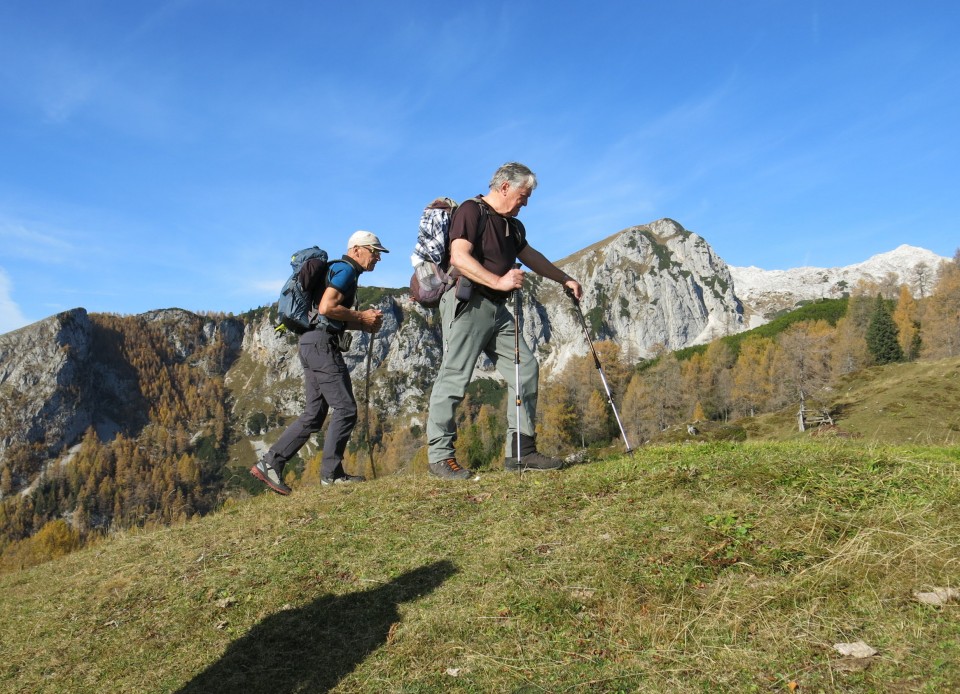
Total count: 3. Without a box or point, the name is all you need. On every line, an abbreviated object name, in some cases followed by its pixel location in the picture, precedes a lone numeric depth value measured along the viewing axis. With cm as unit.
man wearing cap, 972
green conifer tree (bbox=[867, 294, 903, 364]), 11825
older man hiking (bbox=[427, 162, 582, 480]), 782
